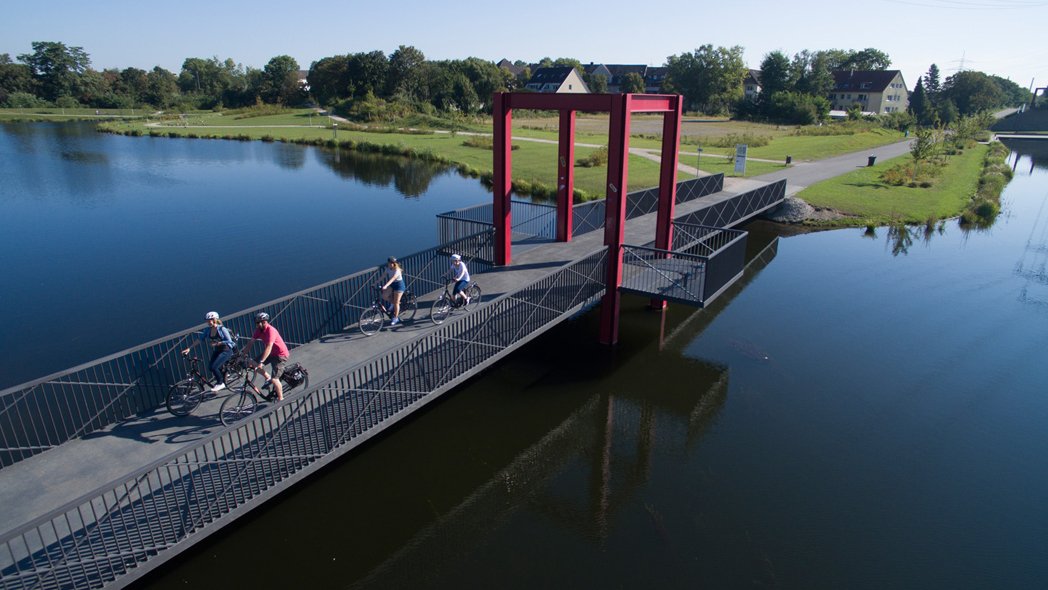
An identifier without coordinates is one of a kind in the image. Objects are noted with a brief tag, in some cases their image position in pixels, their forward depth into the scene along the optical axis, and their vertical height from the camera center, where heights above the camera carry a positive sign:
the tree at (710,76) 102.50 +2.65
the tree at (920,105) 100.19 -2.05
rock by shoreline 30.34 -5.75
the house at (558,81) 106.38 +2.02
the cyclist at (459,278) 13.40 -3.91
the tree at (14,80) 103.38 +2.05
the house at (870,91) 106.25 +0.23
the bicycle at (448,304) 13.53 -4.56
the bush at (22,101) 98.31 -1.28
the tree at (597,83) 122.07 +1.79
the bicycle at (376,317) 12.70 -4.51
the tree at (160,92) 108.12 +0.11
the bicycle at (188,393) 9.75 -4.60
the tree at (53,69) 104.80 +3.99
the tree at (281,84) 106.19 +1.43
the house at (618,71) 135.84 +4.67
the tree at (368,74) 93.31 +2.69
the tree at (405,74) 91.25 +2.65
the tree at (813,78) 94.06 +2.10
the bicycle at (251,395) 9.73 -4.71
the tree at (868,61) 135.50 +6.62
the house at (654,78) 128.71 +3.00
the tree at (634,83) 112.56 +1.66
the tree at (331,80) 98.31 +2.00
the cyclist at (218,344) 9.91 -3.91
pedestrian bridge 7.21 -4.82
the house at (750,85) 121.56 +1.43
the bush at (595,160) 41.97 -4.44
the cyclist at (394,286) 12.67 -3.83
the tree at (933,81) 129.38 +2.32
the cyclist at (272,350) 9.84 -3.97
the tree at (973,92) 106.31 +0.06
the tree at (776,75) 91.53 +2.51
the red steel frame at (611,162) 14.34 -1.68
